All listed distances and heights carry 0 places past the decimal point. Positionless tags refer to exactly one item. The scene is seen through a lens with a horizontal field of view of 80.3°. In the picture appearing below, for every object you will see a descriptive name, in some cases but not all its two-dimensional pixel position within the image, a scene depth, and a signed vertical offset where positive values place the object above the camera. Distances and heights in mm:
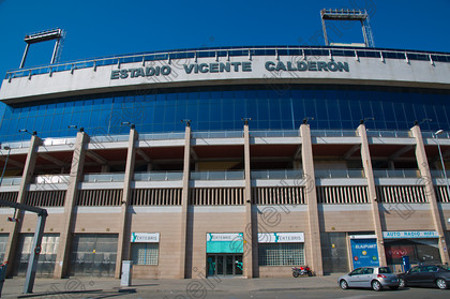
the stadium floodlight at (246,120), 28327 +13183
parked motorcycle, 22875 -2262
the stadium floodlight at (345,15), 40875 +33347
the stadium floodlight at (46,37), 43062 +31885
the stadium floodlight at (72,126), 32675 +13722
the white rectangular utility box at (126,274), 18548 -2034
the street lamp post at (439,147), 25172 +7812
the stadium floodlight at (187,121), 28656 +13415
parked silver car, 14914 -1930
